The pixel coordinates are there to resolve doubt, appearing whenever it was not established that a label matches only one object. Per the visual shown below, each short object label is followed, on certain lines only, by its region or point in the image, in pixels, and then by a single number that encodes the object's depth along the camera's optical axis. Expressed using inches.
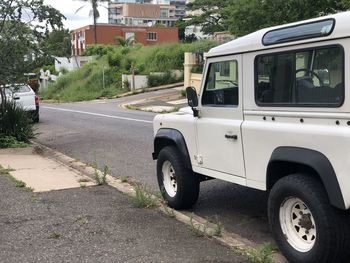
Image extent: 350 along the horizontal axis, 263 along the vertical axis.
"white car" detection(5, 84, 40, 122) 745.0
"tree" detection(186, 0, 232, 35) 2429.9
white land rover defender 167.9
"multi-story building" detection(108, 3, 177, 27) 5402.6
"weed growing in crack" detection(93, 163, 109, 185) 324.2
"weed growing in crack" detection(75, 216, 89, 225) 237.8
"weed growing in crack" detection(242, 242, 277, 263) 183.3
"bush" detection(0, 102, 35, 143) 506.6
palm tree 2915.8
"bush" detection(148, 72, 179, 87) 1636.3
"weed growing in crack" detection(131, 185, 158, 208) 264.7
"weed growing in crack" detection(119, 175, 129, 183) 340.7
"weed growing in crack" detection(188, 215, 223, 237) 216.8
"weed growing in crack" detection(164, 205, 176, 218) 245.7
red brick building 3385.8
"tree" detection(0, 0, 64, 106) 499.5
